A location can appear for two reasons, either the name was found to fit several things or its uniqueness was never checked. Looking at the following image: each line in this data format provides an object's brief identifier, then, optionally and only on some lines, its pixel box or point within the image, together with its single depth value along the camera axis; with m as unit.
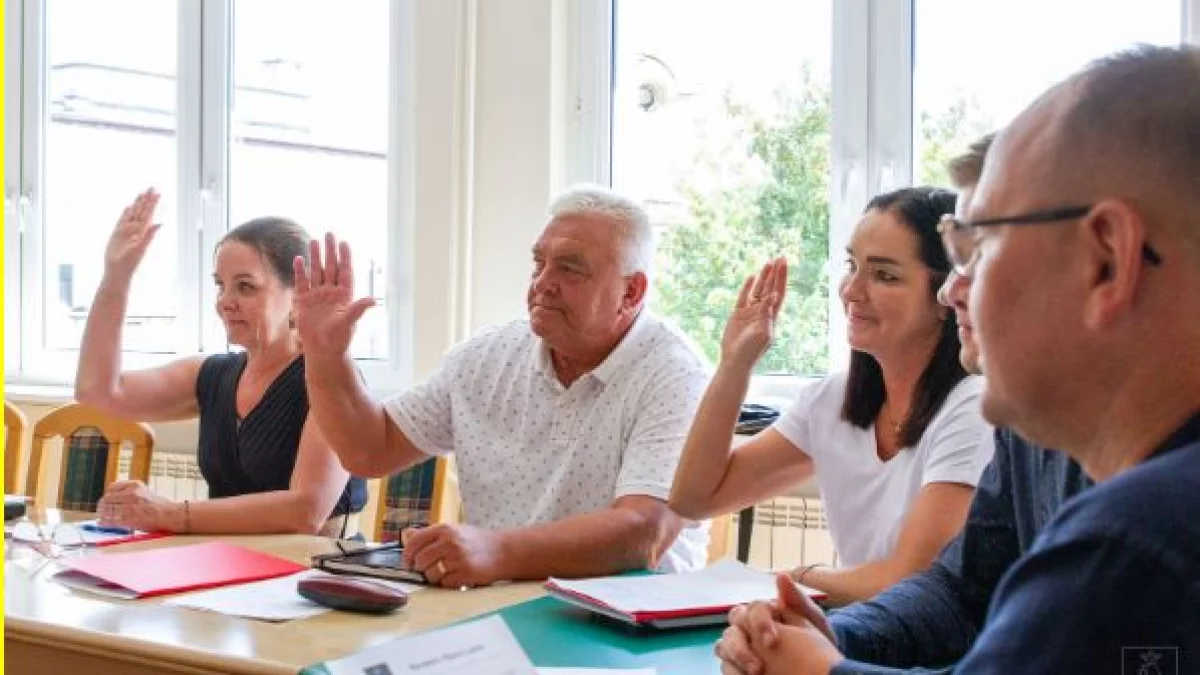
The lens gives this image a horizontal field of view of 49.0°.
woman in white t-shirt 1.93
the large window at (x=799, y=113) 3.32
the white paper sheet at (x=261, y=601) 1.65
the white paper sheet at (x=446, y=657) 1.37
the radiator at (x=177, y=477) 4.22
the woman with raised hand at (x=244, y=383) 2.61
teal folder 1.45
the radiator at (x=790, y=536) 3.24
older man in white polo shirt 2.31
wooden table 1.48
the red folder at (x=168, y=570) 1.81
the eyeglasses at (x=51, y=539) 2.10
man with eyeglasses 0.81
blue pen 2.28
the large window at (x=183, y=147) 4.25
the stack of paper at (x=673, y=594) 1.58
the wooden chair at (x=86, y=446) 3.08
